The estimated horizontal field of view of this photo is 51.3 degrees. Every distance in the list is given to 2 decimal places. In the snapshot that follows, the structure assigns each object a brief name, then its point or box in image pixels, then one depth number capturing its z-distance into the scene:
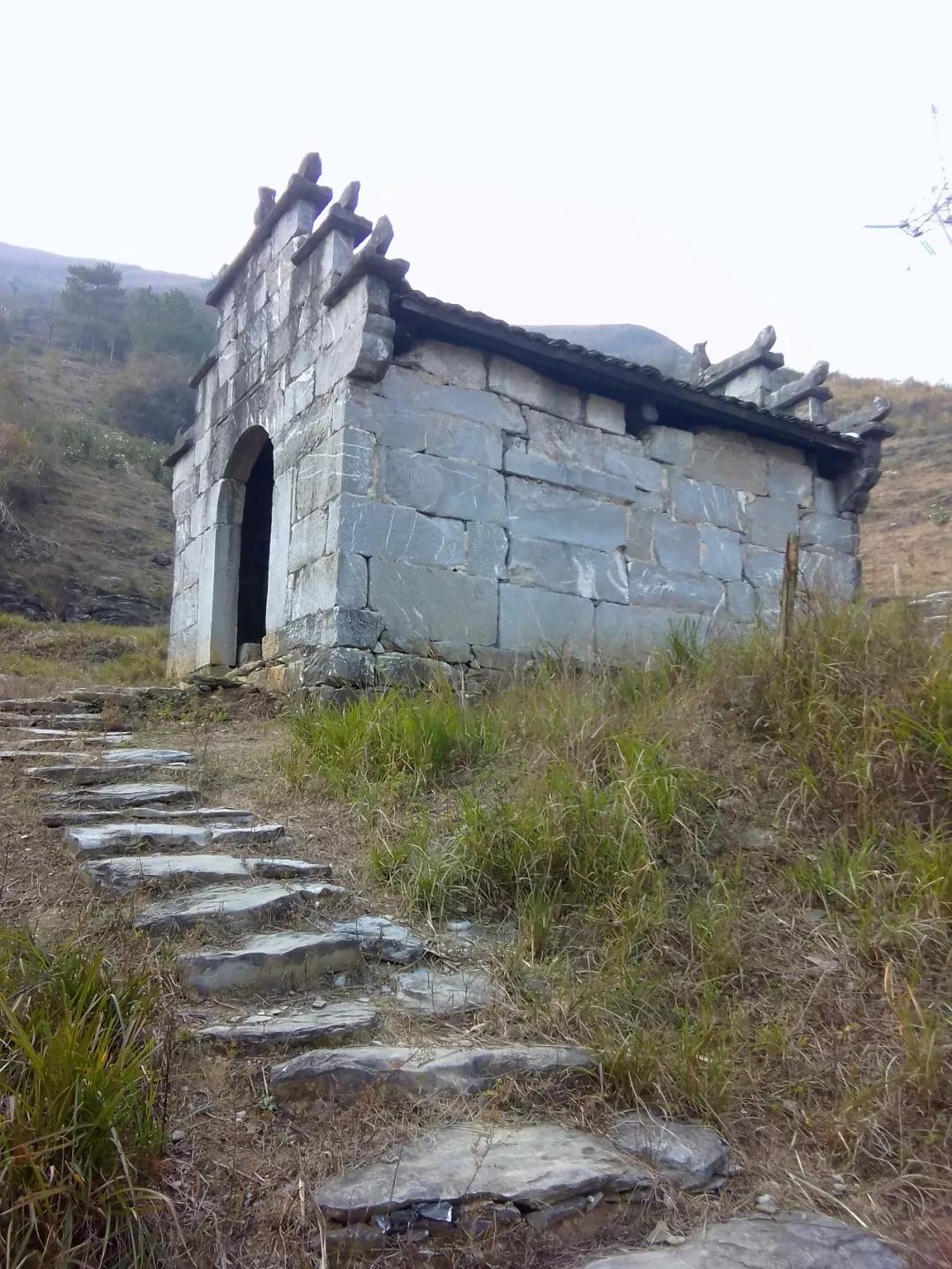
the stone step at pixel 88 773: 4.46
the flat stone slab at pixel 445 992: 2.82
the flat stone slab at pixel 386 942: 3.09
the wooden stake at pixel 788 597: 4.59
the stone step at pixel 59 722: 6.01
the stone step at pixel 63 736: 5.51
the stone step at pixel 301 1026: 2.48
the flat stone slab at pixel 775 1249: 2.02
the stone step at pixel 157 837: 3.51
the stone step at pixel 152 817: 3.84
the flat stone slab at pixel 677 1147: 2.27
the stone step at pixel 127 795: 4.13
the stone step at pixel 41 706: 6.46
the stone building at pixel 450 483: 6.57
